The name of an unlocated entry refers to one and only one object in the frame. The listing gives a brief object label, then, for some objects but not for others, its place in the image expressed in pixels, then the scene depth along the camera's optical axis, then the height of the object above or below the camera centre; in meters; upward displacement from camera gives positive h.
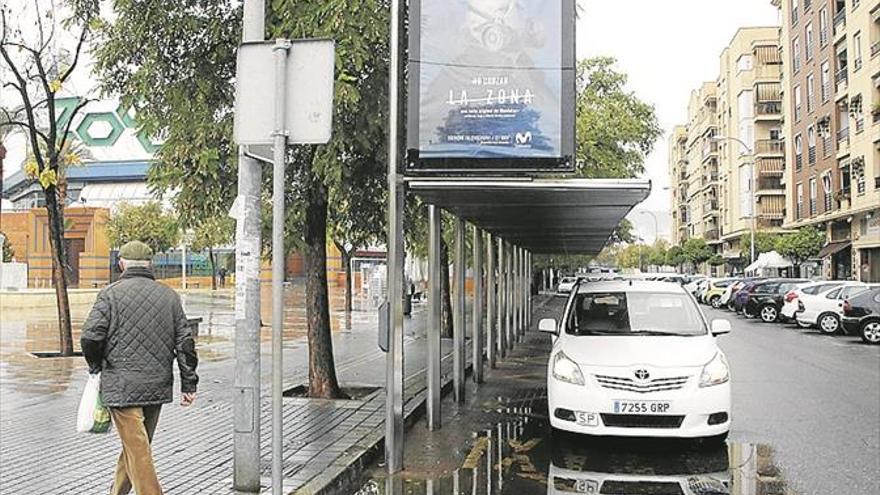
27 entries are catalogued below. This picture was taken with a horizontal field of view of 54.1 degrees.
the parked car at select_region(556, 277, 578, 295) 44.03 -0.77
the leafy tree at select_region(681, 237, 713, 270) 76.25 +1.76
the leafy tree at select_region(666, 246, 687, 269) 83.19 +1.40
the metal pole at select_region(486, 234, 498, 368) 15.10 -0.56
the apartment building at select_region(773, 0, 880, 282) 38.69 +7.42
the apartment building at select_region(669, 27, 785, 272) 66.69 +10.68
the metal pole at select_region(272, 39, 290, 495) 5.59 +0.31
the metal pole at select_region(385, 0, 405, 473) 7.30 -0.12
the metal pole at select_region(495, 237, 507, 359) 16.97 -0.72
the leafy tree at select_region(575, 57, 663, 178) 24.38 +4.38
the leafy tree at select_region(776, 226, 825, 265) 46.06 +1.39
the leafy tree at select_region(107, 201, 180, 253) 55.12 +2.94
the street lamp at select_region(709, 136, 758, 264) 58.11 +6.92
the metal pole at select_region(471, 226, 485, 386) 12.78 -0.59
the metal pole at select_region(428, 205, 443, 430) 9.07 -0.54
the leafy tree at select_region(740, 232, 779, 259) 53.32 +1.82
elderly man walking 5.39 -0.52
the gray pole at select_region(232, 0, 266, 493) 6.26 -0.33
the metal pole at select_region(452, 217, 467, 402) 10.89 -0.67
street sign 5.65 +1.19
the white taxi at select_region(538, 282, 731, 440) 7.95 -1.07
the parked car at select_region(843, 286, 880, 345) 21.67 -1.14
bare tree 14.98 +3.01
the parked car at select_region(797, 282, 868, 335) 24.86 -1.14
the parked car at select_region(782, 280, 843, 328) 26.86 -0.75
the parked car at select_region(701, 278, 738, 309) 41.92 -1.01
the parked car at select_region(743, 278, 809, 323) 31.41 -1.02
